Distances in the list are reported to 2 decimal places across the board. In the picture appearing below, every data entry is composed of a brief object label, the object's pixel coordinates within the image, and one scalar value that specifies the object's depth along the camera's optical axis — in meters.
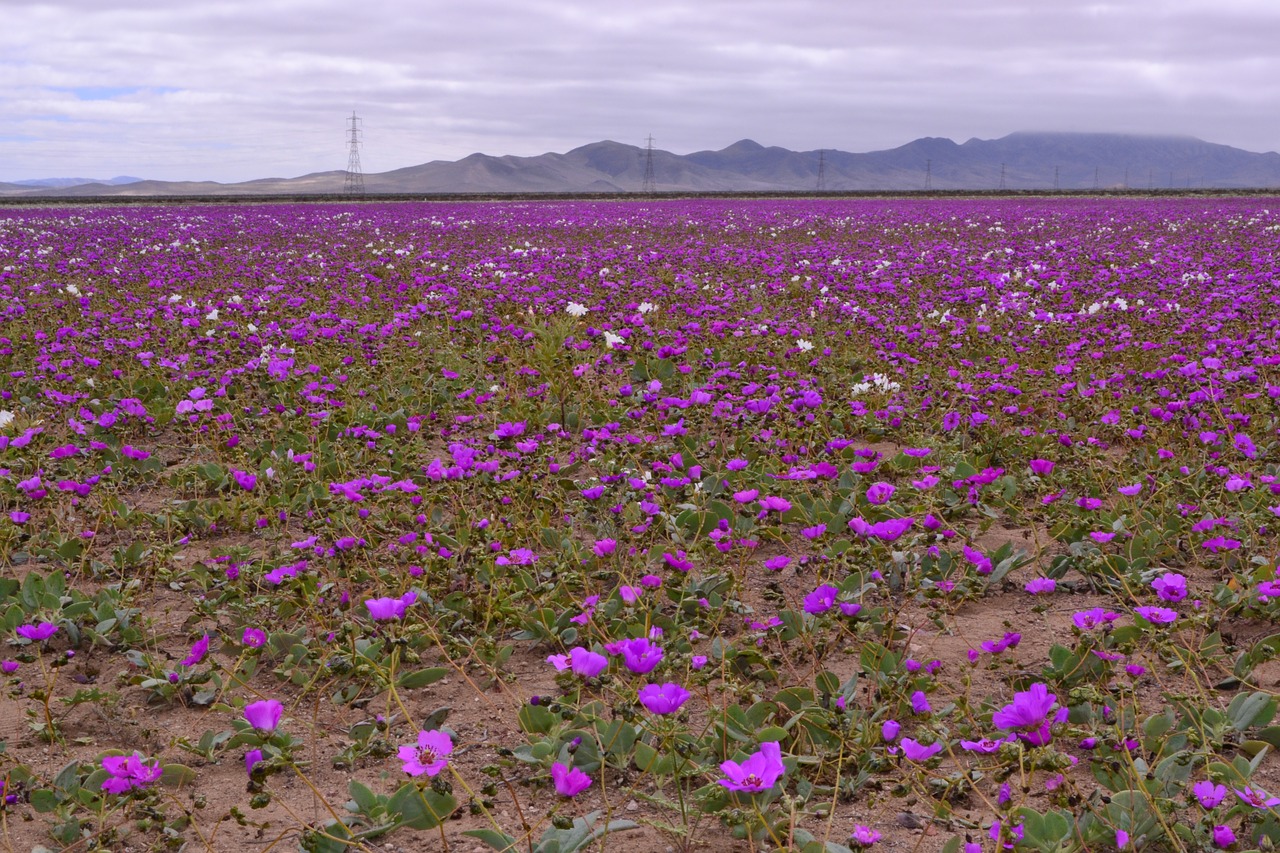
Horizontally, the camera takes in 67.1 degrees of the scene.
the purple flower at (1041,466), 3.83
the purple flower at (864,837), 1.98
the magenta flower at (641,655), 2.30
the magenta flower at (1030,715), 2.18
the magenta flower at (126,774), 2.20
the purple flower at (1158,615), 2.67
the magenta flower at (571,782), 2.12
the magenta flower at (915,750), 2.35
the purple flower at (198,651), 2.83
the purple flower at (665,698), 2.18
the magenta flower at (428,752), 2.04
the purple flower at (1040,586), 3.23
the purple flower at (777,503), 3.44
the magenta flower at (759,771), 2.01
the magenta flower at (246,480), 4.23
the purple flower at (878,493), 3.61
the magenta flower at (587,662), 2.45
